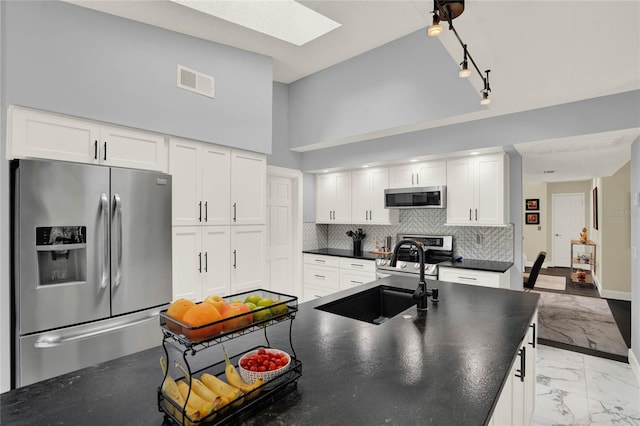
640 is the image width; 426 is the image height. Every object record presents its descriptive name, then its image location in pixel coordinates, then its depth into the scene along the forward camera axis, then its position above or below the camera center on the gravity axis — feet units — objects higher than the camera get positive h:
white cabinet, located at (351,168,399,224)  15.16 +0.79
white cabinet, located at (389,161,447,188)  13.44 +1.71
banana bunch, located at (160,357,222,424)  2.64 -1.58
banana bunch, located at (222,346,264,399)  2.99 -1.60
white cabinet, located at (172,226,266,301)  9.99 -1.58
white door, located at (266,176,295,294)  16.37 -1.04
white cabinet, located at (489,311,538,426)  4.45 -2.91
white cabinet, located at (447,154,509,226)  11.91 +0.90
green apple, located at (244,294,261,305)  3.47 -0.93
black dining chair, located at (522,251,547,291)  15.57 -2.81
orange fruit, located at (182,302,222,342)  2.70 -0.92
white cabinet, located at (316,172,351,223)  16.61 +0.85
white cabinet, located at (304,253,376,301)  14.96 -2.91
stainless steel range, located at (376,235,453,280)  13.69 -1.88
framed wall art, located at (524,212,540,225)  30.71 -0.41
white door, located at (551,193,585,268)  28.81 -0.83
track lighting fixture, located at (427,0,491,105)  4.70 +3.06
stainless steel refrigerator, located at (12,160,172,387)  6.88 -1.20
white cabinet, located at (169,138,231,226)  9.93 +1.02
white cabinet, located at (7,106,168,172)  7.14 +1.80
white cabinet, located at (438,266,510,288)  11.31 -2.31
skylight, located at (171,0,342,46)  9.25 +6.25
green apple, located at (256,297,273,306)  3.38 -0.93
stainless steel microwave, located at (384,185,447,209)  13.15 +0.69
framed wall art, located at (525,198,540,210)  30.68 +1.02
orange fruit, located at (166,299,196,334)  2.84 -0.88
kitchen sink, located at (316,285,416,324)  7.38 -2.15
